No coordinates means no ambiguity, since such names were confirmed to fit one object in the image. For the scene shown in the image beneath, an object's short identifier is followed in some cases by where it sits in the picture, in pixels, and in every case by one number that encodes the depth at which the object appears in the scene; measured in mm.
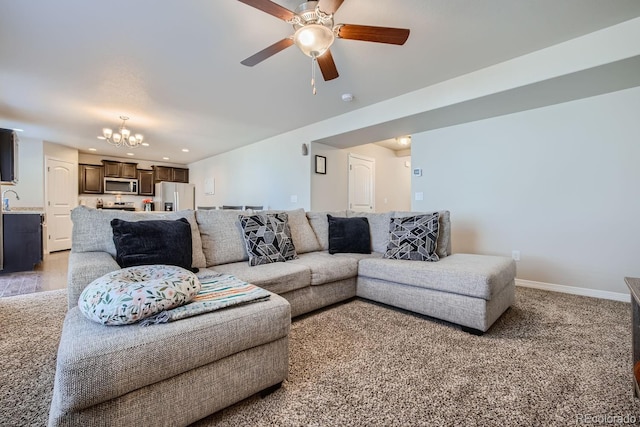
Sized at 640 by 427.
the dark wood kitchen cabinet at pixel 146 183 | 7844
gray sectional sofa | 916
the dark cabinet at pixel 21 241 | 3953
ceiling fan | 1731
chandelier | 4461
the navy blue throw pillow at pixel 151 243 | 1732
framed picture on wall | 4918
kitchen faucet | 4180
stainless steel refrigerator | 7605
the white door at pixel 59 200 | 5914
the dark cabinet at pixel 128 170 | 7521
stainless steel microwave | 7348
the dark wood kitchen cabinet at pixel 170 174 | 8094
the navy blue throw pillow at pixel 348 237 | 2957
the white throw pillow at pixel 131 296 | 1067
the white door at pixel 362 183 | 5645
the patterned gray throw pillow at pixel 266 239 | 2371
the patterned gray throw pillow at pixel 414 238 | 2508
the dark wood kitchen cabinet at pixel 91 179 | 6930
